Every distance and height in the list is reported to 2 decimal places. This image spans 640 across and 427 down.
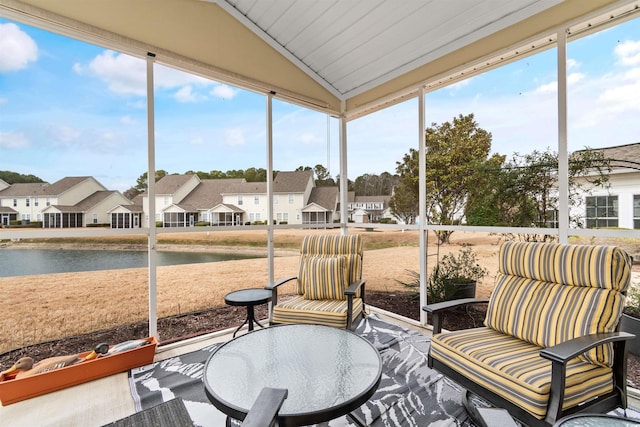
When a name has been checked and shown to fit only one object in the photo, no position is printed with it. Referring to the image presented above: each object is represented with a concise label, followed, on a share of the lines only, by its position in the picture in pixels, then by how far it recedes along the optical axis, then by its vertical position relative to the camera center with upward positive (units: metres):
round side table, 2.89 -0.81
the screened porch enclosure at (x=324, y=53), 2.38 +1.60
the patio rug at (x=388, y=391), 1.96 -1.31
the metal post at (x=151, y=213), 2.89 +0.04
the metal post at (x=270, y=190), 3.71 +0.31
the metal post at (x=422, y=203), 3.46 +0.11
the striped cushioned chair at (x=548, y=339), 1.50 -0.76
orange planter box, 2.09 -1.19
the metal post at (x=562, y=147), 2.39 +0.51
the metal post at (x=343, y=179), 4.47 +0.53
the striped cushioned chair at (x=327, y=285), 2.76 -0.73
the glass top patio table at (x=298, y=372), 1.38 -0.86
